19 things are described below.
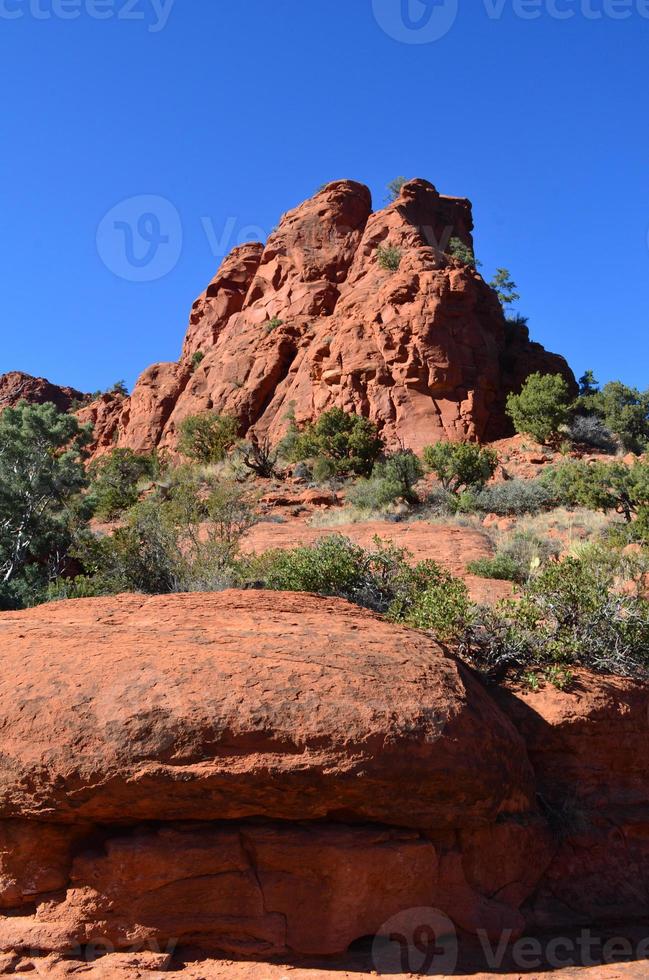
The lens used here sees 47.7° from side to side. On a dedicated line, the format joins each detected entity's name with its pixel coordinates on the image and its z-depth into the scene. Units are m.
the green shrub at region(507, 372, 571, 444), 27.19
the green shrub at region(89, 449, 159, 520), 22.20
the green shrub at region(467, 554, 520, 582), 10.82
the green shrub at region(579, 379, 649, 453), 28.58
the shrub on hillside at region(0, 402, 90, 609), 12.52
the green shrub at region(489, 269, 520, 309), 36.97
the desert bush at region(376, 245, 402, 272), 32.41
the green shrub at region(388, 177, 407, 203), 37.56
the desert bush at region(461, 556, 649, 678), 6.06
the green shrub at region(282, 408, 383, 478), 26.23
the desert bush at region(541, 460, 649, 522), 16.52
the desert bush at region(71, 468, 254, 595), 9.74
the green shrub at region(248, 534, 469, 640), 7.59
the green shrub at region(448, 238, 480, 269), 33.97
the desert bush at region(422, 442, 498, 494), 22.41
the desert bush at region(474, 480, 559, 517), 18.36
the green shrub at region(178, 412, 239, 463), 30.16
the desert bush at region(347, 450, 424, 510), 20.06
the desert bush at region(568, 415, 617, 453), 27.88
